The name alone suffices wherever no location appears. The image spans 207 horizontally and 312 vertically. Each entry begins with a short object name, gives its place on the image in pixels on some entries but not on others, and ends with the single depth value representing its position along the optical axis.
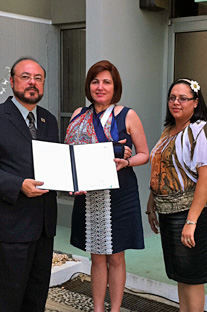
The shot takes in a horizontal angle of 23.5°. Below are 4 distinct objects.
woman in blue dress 3.56
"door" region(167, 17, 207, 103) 5.32
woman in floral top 3.02
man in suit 2.95
